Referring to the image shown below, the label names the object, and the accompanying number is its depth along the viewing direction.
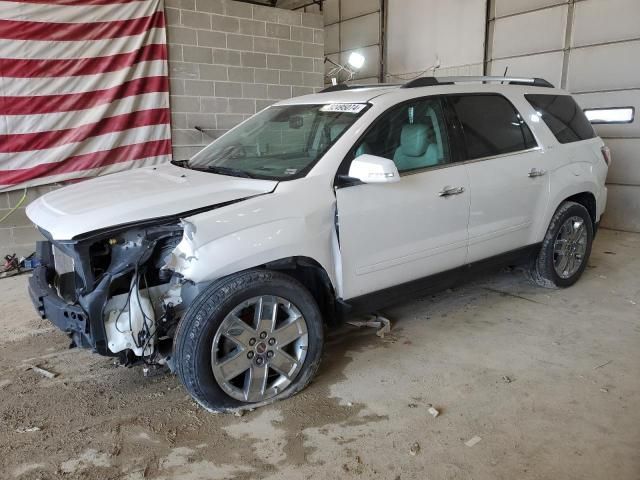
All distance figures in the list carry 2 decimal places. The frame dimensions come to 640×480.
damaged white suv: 2.67
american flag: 5.51
